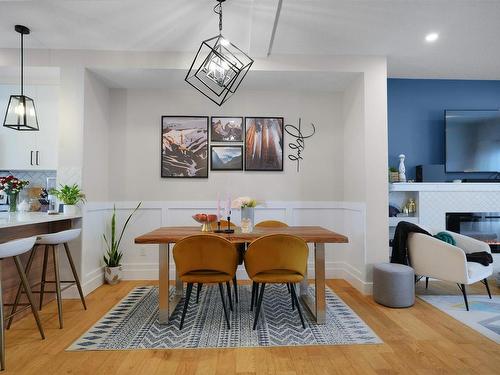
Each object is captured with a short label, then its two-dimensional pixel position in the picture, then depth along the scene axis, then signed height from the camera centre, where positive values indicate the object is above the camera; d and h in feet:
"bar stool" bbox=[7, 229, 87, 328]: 8.44 -1.57
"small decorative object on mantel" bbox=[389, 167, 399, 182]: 13.33 +0.68
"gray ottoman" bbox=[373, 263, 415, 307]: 10.06 -3.13
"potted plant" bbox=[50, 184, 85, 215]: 10.64 -0.22
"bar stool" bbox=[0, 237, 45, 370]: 6.55 -1.44
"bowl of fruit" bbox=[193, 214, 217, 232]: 9.46 -0.83
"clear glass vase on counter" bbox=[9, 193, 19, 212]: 10.92 -0.43
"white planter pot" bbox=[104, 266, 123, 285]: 12.60 -3.46
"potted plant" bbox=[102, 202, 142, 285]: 12.62 -2.89
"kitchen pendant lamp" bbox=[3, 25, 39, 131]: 9.77 +2.51
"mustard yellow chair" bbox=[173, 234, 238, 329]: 7.93 -1.78
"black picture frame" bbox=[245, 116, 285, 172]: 13.79 +1.46
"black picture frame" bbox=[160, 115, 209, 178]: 13.61 +1.61
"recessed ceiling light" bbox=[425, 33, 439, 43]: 10.23 +5.26
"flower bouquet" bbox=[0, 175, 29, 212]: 10.31 +0.19
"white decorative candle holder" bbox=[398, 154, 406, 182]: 13.37 +0.99
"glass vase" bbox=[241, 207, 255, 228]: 10.64 -0.73
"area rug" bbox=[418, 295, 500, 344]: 8.54 -3.80
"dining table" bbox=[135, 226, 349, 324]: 8.44 -1.68
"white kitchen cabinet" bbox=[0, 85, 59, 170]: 12.87 +2.20
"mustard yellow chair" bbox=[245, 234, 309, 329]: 7.95 -1.78
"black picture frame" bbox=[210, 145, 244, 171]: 13.71 +1.26
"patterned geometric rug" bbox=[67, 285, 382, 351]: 7.69 -3.81
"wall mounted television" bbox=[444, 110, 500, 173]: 14.01 +2.34
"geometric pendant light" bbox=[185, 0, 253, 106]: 7.89 +3.38
